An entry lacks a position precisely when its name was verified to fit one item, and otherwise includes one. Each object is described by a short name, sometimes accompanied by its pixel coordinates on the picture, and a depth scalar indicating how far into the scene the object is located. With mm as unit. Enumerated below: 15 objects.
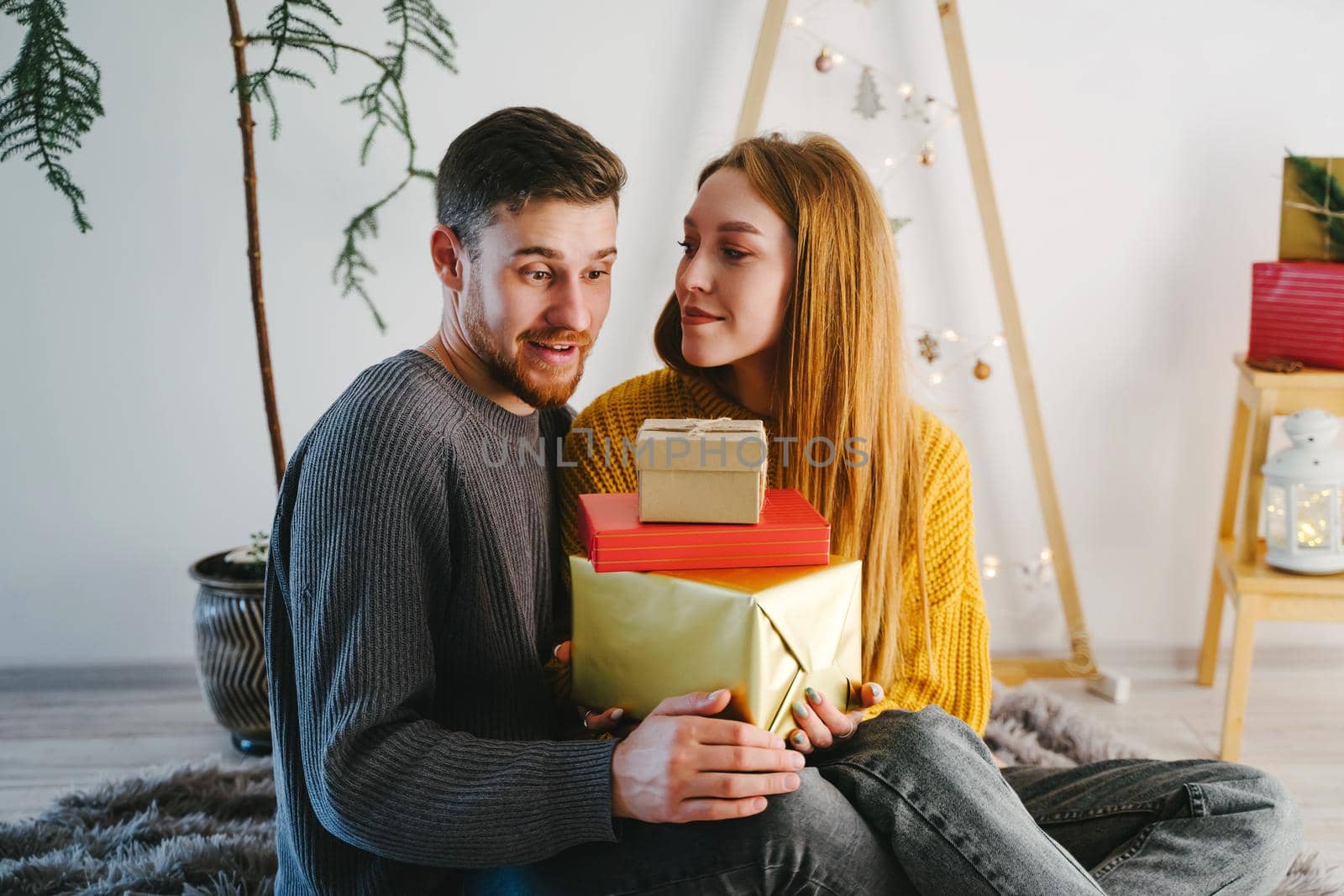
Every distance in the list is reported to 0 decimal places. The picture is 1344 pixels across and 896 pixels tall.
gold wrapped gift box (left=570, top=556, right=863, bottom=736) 963
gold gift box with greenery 2043
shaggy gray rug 1562
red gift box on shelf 2000
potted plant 1839
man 994
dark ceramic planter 1964
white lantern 2008
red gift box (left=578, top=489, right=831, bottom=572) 1006
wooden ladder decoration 2066
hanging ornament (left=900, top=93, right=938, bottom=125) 2225
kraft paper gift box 1003
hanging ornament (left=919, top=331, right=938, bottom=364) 2281
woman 1312
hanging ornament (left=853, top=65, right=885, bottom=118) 2182
